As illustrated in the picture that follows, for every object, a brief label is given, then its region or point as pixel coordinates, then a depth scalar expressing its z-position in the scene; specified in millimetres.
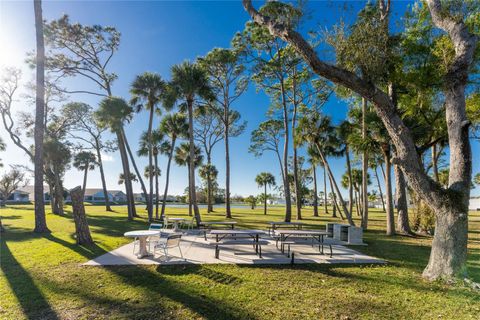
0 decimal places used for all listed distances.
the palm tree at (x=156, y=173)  18131
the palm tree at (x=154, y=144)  22078
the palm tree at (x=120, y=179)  72619
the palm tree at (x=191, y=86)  14633
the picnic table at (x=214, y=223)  10091
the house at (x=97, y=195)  76125
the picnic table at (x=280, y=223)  10866
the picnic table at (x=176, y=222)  11816
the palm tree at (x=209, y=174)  26647
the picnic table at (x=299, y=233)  7555
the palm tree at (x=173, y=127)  20578
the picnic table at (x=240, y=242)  6682
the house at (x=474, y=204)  59281
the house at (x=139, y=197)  99012
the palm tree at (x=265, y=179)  33375
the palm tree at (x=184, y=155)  27547
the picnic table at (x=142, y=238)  6629
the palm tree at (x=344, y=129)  15148
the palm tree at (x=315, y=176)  27253
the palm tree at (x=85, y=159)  27750
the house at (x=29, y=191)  72919
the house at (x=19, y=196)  67400
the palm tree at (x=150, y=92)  17625
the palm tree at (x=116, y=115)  17422
